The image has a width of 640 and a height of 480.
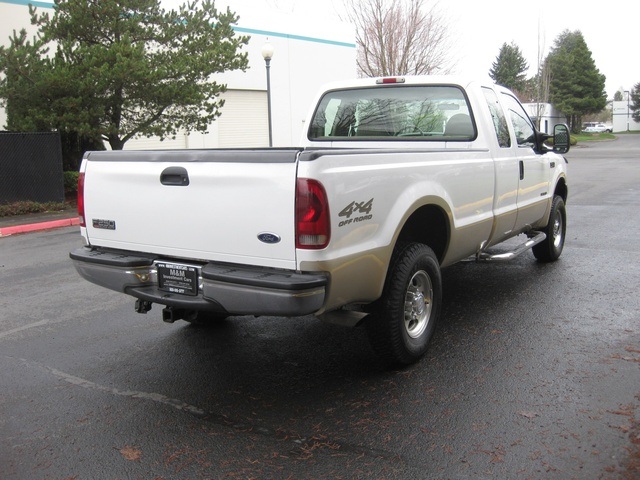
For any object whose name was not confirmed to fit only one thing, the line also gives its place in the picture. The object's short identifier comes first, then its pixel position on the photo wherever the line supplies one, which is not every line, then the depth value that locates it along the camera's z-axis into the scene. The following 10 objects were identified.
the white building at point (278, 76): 24.58
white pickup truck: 3.56
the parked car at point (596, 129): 87.31
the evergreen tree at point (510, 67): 80.06
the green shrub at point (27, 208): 14.55
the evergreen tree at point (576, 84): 73.00
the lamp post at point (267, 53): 18.84
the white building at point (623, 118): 109.38
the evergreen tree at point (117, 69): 14.93
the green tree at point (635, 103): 104.28
